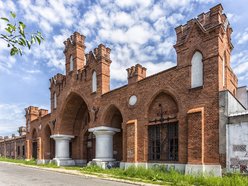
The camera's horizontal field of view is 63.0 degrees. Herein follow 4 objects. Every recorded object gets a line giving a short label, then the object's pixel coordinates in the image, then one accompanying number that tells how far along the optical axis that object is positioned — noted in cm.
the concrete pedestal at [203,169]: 902
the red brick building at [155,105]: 973
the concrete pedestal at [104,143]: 1505
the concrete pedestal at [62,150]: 1948
